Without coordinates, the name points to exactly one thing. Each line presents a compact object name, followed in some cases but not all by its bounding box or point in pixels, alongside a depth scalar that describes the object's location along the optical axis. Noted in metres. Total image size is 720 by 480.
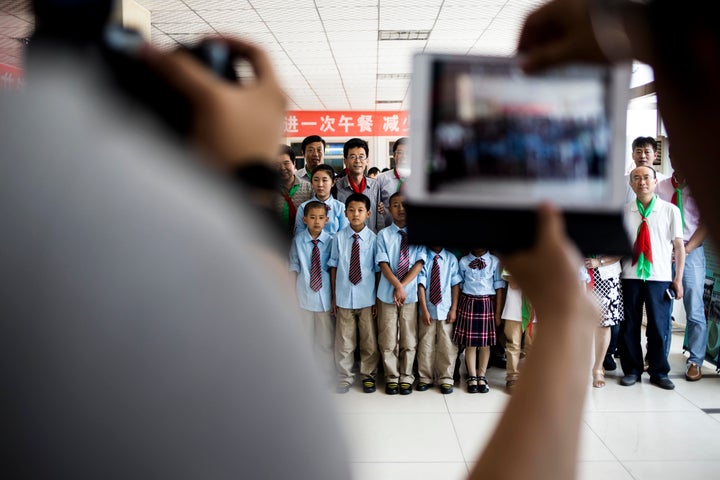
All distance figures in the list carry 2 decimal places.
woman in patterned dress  3.58
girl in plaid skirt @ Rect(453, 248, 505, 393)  3.53
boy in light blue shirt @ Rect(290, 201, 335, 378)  3.58
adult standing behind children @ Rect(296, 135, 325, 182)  4.88
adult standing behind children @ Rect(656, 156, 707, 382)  3.80
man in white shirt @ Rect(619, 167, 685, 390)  3.62
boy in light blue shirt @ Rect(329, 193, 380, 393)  3.56
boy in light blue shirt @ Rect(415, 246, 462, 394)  3.55
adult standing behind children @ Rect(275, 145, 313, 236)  3.96
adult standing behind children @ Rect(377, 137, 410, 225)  4.35
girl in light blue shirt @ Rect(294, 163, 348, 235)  3.93
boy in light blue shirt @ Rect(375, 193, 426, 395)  3.50
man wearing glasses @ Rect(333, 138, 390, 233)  4.31
